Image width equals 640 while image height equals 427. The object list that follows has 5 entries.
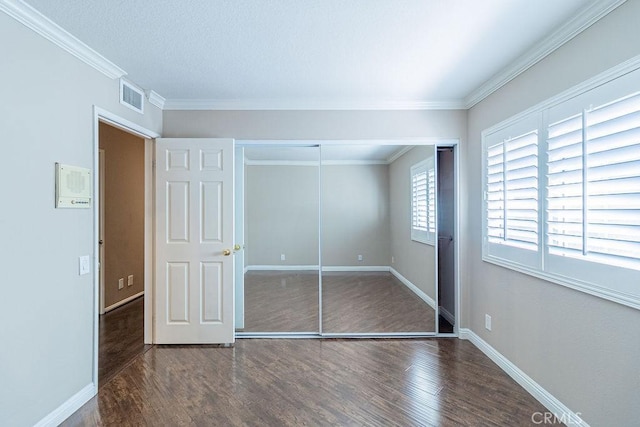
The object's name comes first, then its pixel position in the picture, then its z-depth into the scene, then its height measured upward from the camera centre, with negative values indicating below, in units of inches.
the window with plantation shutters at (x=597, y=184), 64.4 +6.6
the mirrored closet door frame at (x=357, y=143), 139.3 +2.8
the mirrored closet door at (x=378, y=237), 144.3 -11.6
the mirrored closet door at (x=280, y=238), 146.0 -12.2
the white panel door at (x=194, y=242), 131.2 -12.0
